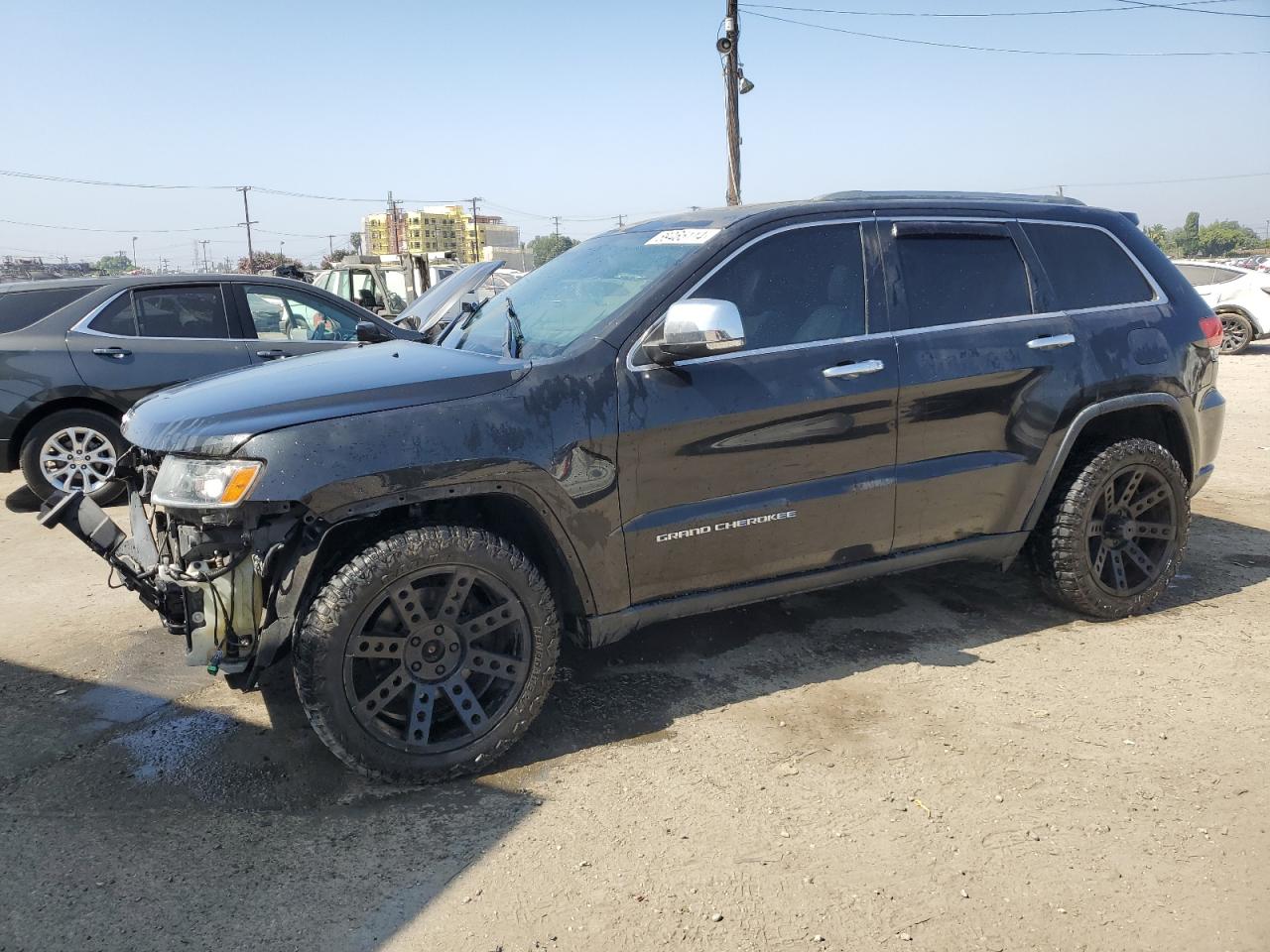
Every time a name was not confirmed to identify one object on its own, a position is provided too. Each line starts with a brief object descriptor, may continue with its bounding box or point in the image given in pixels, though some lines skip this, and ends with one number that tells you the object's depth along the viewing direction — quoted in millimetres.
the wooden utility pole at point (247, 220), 87562
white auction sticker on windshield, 3745
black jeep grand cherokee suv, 3020
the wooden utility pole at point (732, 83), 18266
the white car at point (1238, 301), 15094
